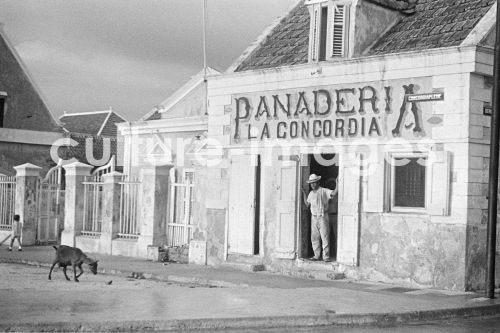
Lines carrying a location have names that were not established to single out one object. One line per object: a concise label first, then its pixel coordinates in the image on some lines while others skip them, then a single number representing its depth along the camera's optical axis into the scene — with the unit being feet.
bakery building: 46.78
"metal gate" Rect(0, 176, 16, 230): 82.74
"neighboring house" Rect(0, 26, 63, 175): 114.21
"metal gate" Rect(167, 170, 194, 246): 65.26
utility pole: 42.52
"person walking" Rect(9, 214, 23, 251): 73.15
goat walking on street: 48.18
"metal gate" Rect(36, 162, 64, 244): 80.33
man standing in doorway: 54.03
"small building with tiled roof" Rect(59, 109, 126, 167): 128.42
